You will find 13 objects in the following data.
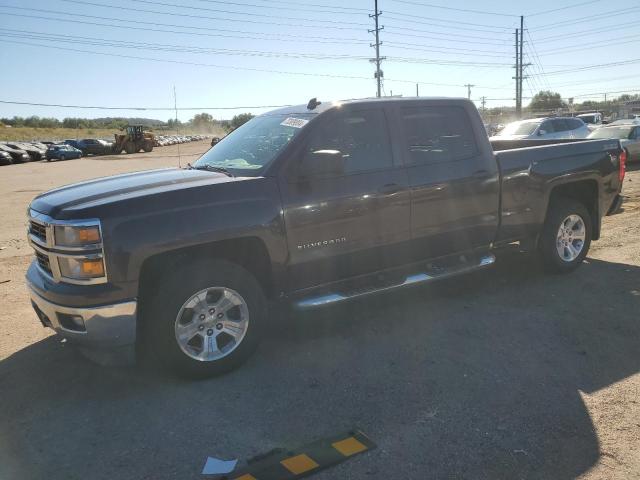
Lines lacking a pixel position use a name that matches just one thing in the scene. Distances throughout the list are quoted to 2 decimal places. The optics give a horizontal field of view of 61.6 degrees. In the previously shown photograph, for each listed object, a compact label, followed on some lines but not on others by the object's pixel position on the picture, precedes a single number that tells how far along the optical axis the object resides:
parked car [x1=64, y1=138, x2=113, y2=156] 51.12
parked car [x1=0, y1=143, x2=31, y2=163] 42.03
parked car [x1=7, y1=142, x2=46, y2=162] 45.12
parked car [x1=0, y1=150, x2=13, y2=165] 39.72
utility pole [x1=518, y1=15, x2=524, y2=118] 57.85
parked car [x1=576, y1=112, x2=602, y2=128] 36.25
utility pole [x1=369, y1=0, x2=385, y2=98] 51.12
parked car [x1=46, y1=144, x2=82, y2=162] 44.03
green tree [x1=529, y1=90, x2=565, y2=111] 93.31
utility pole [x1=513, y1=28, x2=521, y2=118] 57.66
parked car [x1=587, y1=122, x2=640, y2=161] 16.98
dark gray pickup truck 3.56
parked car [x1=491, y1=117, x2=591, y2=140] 17.67
